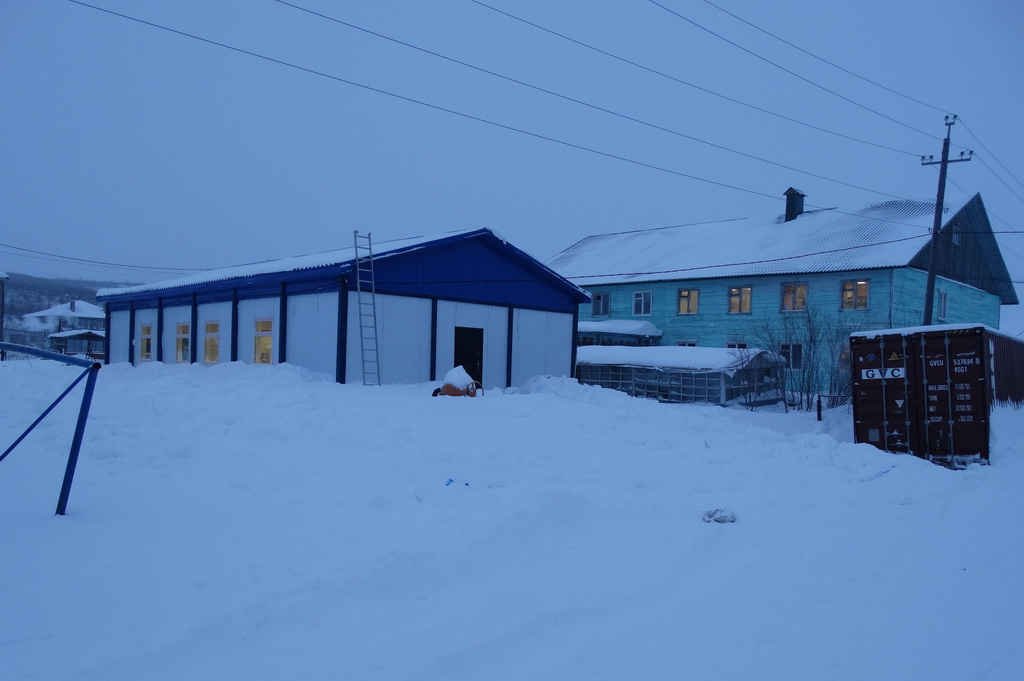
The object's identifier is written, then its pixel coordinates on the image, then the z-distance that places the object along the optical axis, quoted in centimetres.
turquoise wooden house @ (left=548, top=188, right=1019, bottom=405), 3234
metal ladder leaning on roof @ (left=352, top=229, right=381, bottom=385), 1794
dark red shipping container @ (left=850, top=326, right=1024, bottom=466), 1342
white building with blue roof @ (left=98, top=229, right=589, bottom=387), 1819
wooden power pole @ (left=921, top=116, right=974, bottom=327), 2155
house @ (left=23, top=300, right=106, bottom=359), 5481
